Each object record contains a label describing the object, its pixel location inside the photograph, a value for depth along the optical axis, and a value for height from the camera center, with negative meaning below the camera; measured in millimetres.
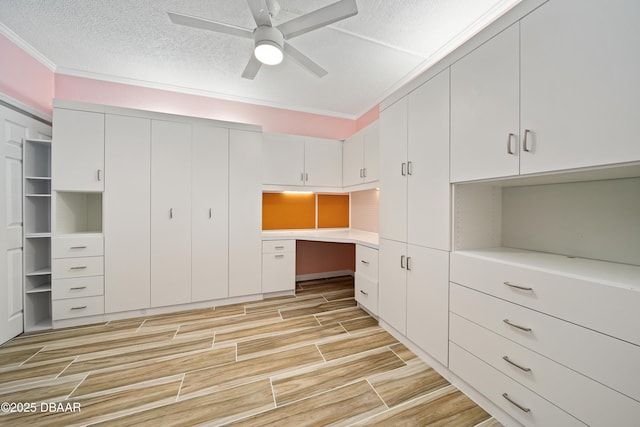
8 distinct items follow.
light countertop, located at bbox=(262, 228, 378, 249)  2668 -326
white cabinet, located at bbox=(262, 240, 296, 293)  2986 -720
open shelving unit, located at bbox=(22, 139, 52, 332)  2150 -234
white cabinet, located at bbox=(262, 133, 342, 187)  3213 +749
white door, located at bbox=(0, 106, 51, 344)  1927 -101
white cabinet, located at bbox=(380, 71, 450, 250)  1614 +372
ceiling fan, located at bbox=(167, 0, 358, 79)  1478 +1318
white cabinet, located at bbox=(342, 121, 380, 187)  2781 +754
